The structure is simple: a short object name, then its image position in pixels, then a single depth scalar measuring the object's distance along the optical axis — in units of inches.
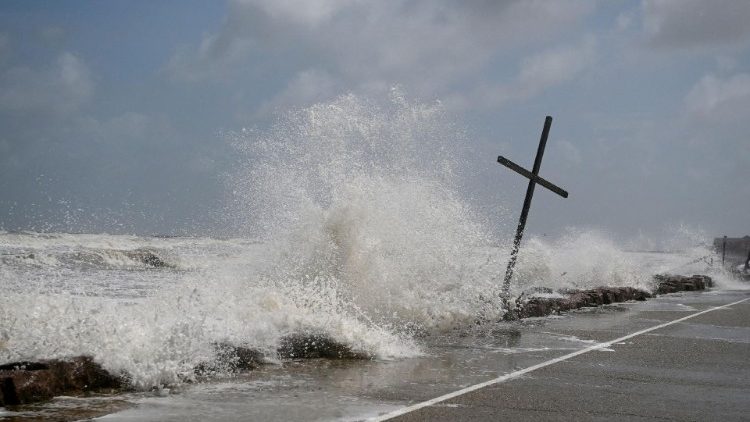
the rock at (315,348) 291.6
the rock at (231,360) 248.1
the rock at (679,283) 796.0
